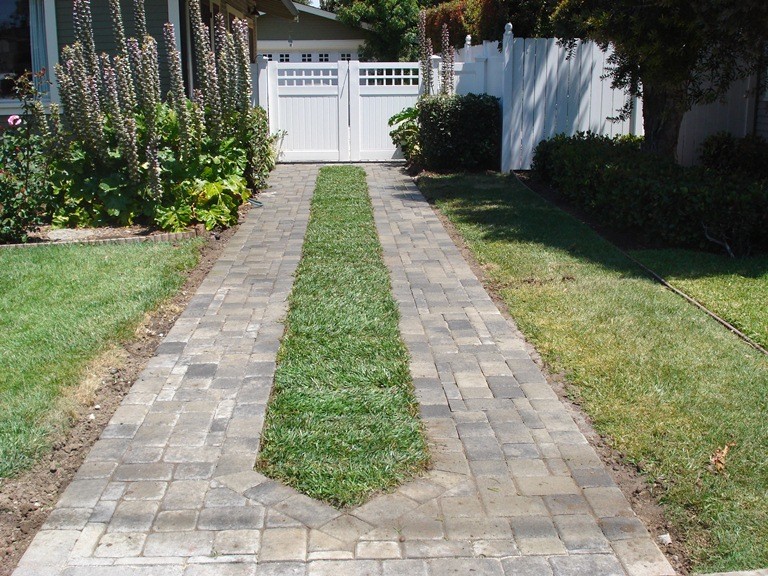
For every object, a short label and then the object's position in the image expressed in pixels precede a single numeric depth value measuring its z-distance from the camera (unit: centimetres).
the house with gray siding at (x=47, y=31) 1173
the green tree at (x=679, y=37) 783
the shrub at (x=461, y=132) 1345
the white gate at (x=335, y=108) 1530
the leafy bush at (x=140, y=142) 880
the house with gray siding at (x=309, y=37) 2889
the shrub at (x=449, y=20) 2508
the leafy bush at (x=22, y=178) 830
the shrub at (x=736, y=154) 1088
